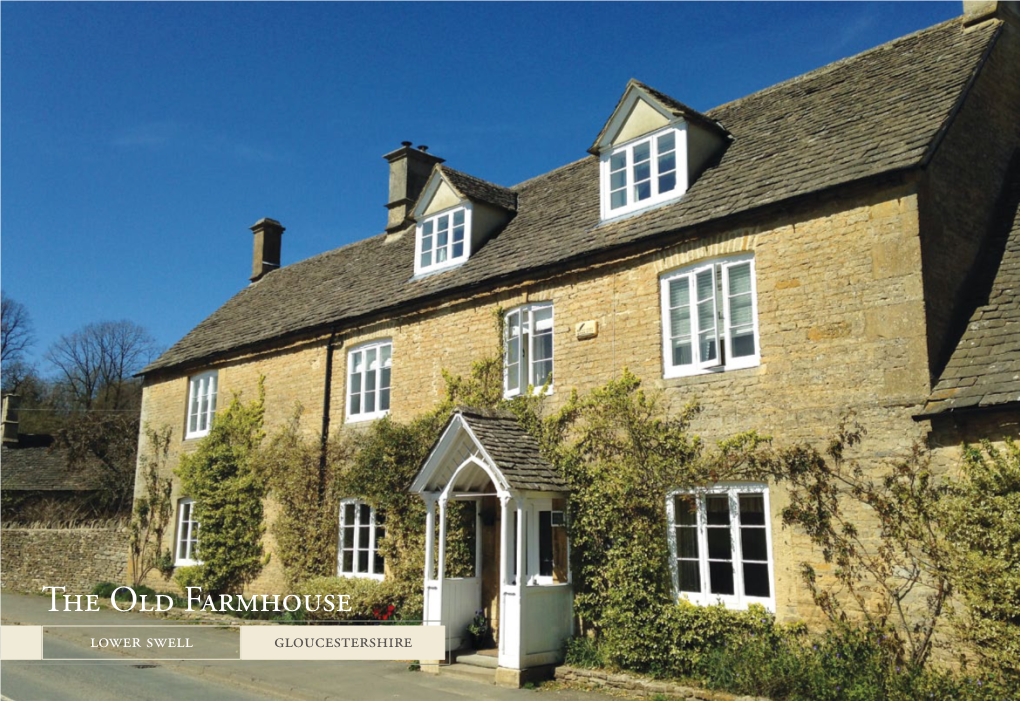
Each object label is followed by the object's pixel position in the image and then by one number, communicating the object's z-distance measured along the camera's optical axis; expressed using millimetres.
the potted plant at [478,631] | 14047
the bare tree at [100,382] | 52750
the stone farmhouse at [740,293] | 10602
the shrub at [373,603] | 15992
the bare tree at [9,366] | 53250
